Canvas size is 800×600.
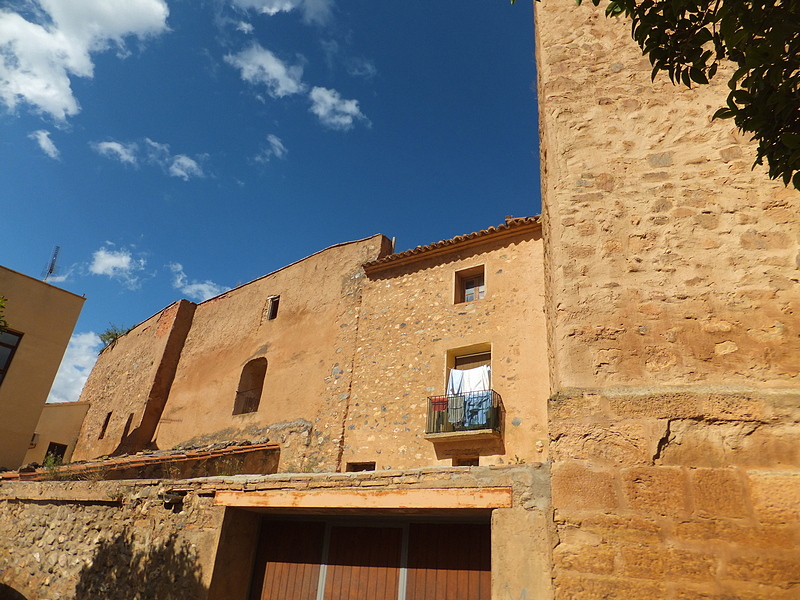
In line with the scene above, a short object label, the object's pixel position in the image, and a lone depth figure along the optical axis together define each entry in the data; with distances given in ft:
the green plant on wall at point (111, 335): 78.32
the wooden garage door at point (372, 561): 13.80
